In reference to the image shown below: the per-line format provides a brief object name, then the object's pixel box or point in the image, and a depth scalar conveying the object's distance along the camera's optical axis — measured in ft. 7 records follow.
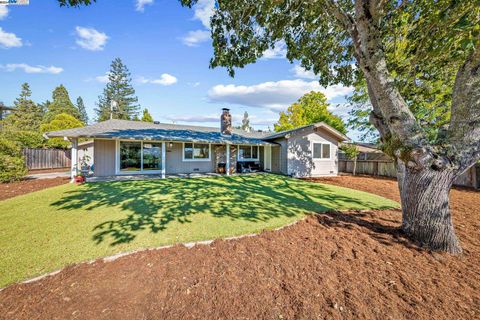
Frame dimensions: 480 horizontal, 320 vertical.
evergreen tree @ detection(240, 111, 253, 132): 225.68
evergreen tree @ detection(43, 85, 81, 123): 132.36
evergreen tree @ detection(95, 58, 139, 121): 144.46
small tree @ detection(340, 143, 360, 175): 57.04
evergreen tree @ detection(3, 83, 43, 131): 104.58
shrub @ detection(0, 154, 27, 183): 32.58
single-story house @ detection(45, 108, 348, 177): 37.50
